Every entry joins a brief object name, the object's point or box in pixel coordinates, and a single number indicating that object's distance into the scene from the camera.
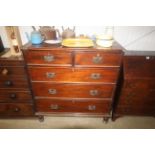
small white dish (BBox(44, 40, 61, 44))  1.47
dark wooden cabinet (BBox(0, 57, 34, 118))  1.52
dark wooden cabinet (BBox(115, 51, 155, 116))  1.55
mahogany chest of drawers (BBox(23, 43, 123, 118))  1.38
